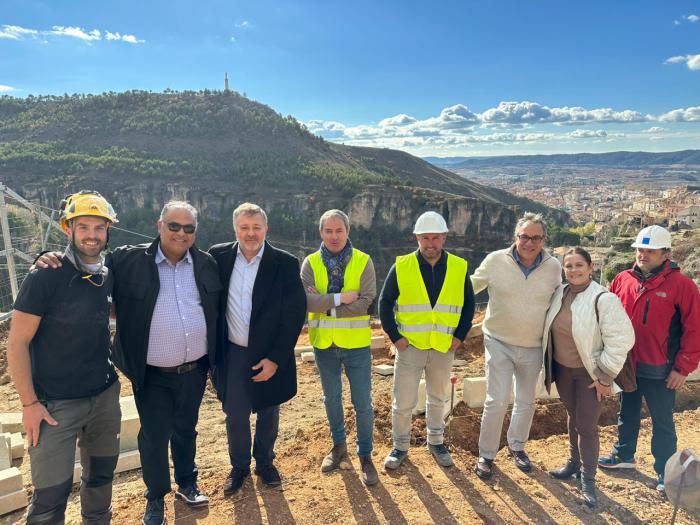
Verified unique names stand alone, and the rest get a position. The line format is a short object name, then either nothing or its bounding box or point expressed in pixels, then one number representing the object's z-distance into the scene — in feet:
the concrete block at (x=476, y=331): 28.74
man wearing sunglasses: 10.18
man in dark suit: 11.37
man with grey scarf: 12.32
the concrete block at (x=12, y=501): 12.53
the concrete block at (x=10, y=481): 12.60
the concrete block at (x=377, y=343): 29.39
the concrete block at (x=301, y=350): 29.22
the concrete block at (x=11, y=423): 18.70
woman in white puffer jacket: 11.37
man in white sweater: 12.60
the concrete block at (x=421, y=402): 18.74
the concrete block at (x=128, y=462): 14.98
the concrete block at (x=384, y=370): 24.53
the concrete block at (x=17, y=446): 15.88
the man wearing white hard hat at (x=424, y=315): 12.87
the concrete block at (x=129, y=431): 15.57
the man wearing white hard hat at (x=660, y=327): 12.26
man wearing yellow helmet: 8.50
